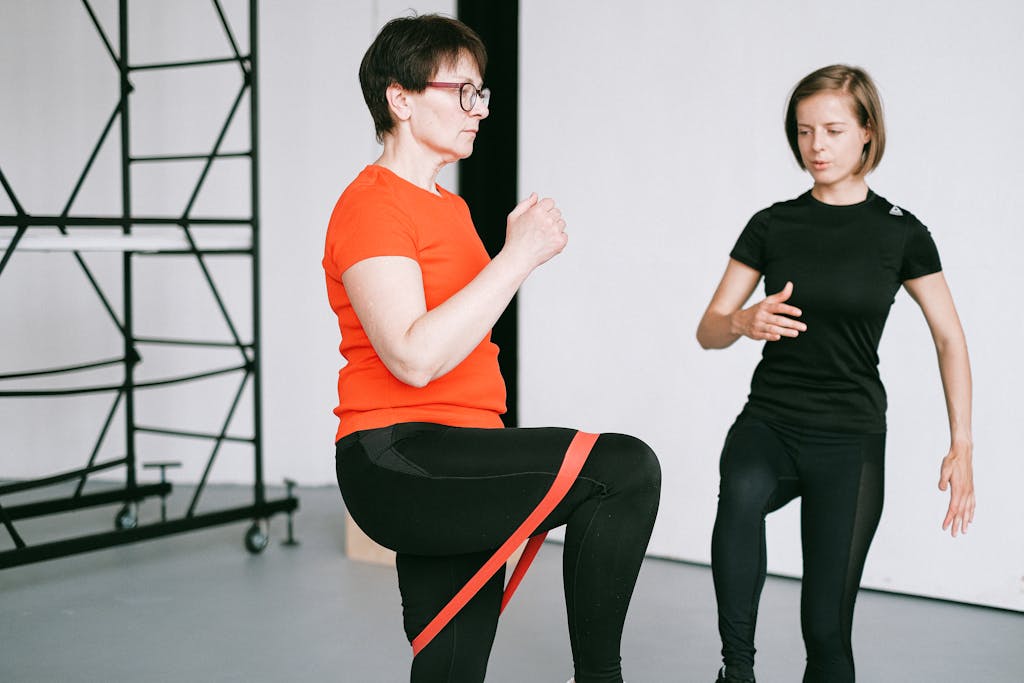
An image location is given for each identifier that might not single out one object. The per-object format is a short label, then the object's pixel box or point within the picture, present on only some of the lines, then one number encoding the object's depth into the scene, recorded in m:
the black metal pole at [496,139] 4.50
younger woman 2.24
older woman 1.55
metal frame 3.60
